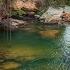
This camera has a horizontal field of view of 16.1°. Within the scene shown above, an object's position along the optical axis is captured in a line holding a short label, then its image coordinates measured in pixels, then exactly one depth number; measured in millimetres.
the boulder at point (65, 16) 28391
